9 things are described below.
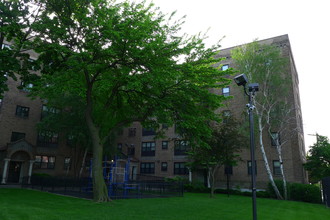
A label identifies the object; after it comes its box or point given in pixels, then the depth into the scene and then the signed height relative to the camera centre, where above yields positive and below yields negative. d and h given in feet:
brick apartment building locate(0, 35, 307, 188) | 97.81 +5.27
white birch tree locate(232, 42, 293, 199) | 95.29 +34.02
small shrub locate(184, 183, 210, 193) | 100.20 -8.45
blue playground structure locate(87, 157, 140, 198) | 62.21 -4.85
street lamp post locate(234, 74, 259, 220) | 24.22 +6.34
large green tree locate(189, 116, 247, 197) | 76.59 +6.84
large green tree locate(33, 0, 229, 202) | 44.57 +19.30
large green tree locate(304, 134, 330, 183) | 84.09 +2.89
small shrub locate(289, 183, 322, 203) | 80.53 -7.55
